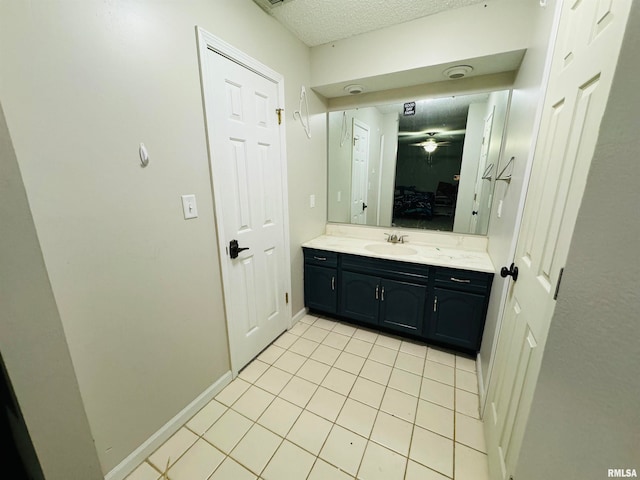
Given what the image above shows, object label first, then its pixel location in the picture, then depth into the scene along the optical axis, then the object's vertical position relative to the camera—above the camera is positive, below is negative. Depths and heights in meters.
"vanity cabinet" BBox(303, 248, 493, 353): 1.84 -0.94
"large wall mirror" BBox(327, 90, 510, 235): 2.07 +0.18
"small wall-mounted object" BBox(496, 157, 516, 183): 1.50 +0.07
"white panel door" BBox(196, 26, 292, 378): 1.32 +0.28
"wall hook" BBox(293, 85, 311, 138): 2.12 +0.58
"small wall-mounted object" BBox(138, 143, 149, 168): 1.11 +0.12
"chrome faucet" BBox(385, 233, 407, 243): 2.42 -0.54
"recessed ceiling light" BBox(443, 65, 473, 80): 1.78 +0.81
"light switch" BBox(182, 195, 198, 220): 1.32 -0.13
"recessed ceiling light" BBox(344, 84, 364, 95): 2.17 +0.82
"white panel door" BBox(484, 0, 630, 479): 0.62 -0.03
